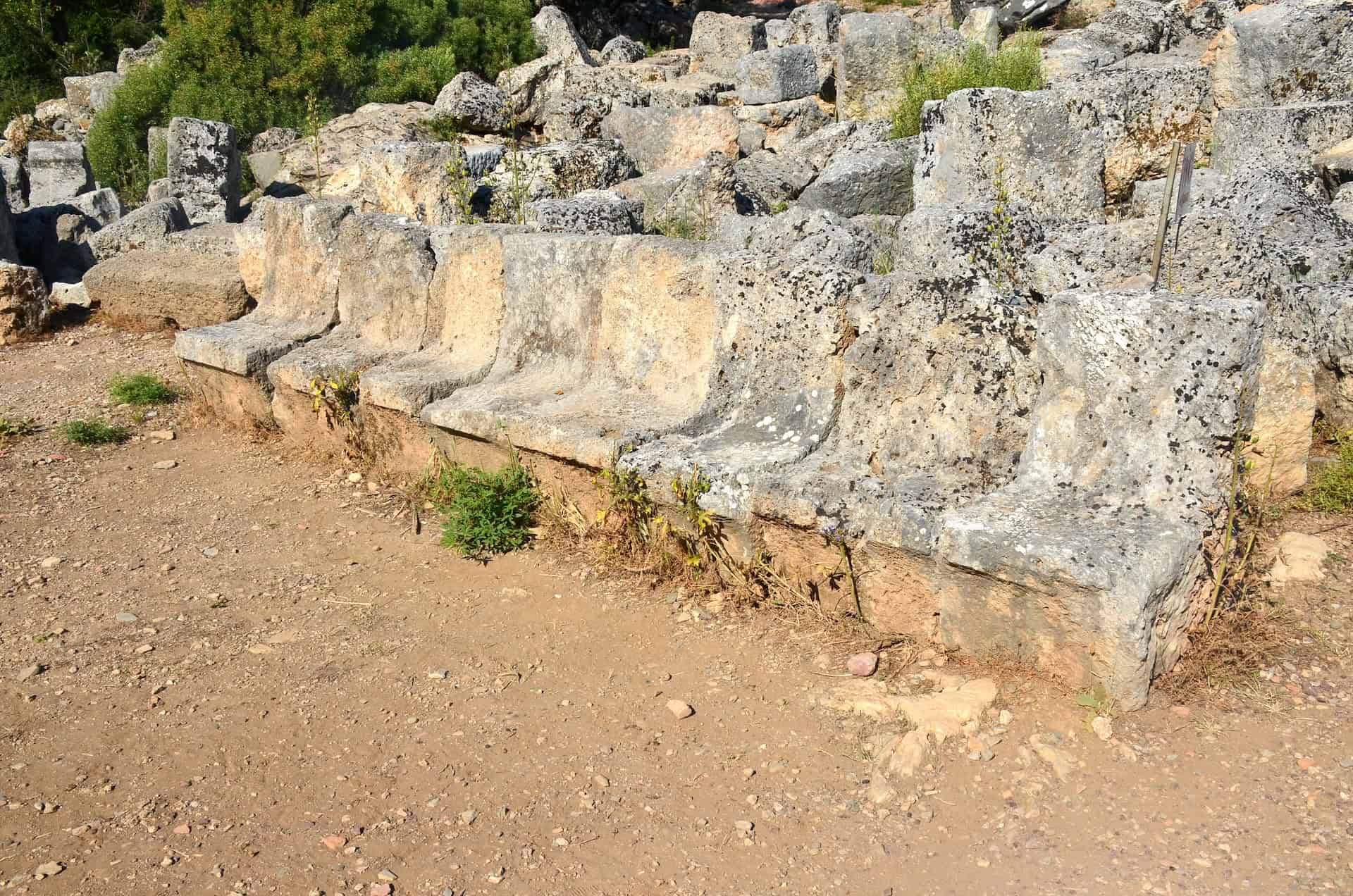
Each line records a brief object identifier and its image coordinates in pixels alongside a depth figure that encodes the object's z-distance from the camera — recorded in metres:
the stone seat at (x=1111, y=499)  3.00
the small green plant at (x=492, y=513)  4.44
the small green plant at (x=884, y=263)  4.93
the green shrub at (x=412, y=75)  16.20
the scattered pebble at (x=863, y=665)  3.39
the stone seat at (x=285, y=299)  5.86
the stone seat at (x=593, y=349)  4.40
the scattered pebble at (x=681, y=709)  3.32
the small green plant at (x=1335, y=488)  3.94
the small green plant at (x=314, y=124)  8.02
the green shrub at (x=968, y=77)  8.54
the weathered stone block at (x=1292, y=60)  7.20
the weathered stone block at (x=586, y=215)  5.84
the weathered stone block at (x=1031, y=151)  6.02
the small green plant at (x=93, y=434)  5.96
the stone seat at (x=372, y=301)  5.55
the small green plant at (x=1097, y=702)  3.03
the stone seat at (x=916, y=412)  3.56
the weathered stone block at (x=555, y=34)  16.95
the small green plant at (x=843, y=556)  3.53
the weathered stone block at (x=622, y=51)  16.50
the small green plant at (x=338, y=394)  5.36
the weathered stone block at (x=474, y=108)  12.26
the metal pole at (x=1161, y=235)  3.64
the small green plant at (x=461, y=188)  6.66
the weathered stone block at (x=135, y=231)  10.09
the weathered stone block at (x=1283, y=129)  6.40
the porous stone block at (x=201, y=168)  12.01
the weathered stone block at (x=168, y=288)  7.79
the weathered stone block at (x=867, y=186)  7.32
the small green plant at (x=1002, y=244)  3.97
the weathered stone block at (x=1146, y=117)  6.68
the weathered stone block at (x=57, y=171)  14.02
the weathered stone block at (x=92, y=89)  18.83
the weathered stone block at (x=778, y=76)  12.54
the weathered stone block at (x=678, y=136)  9.66
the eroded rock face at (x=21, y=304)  8.27
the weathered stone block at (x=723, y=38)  15.54
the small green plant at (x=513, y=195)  6.87
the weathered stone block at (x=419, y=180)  7.52
